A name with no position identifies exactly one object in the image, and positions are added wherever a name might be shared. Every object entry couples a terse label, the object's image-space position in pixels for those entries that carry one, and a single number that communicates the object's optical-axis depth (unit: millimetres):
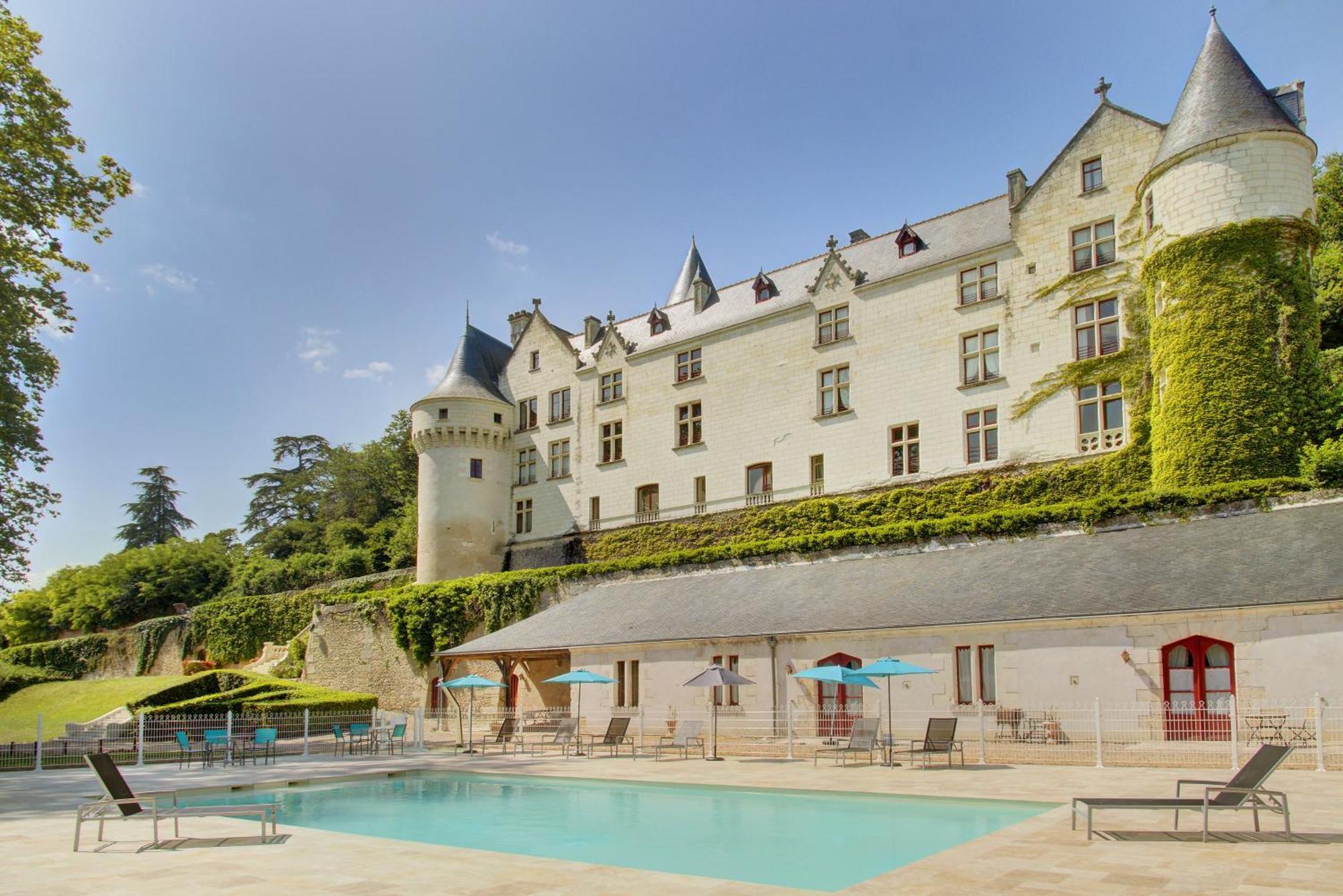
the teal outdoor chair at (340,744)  23031
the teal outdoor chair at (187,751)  20203
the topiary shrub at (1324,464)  19719
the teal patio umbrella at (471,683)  23812
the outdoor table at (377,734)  22734
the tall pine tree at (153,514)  79375
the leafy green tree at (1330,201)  32562
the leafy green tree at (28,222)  20359
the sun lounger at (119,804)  9680
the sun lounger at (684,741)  20125
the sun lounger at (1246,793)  8695
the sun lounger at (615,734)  21219
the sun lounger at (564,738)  21750
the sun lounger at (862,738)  17344
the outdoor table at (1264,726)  15719
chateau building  24672
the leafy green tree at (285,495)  71750
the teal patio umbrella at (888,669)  17531
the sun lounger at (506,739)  22984
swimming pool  9898
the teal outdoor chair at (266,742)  21047
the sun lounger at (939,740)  16562
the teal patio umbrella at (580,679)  22328
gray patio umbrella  19234
